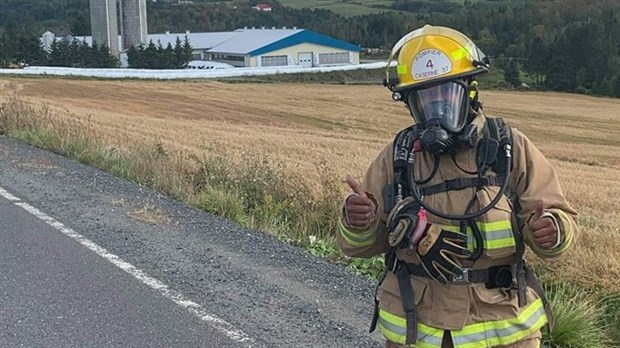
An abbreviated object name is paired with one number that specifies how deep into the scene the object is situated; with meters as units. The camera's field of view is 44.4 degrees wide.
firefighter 2.51
